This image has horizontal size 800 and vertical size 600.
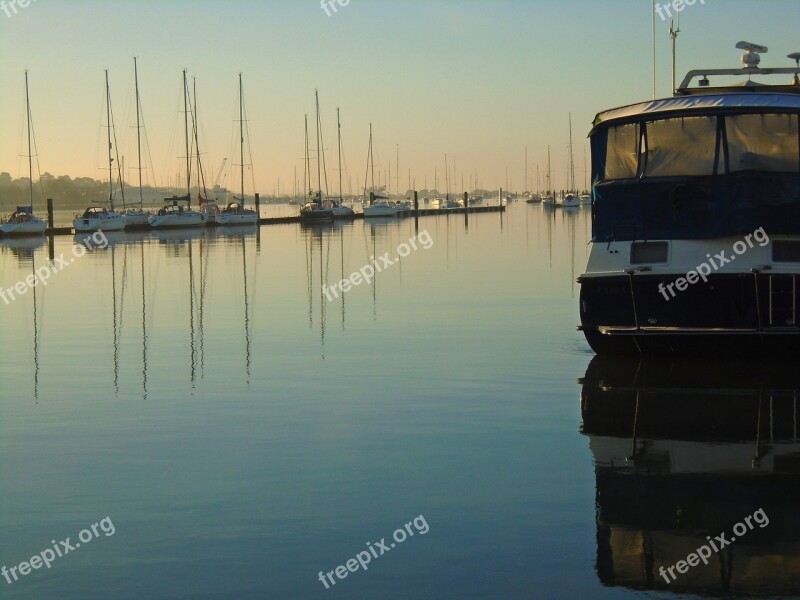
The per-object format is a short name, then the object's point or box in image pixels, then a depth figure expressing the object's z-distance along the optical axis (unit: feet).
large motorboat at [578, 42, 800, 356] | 55.47
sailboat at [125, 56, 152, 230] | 303.19
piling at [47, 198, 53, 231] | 272.31
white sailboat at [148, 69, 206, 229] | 308.19
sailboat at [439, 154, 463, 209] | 524.93
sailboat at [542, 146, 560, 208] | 515.67
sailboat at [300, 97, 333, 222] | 353.96
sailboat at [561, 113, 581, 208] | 511.81
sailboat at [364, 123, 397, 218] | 399.85
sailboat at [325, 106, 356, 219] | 388.10
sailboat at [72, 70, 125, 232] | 280.72
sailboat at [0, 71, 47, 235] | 262.67
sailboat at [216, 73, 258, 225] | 322.75
